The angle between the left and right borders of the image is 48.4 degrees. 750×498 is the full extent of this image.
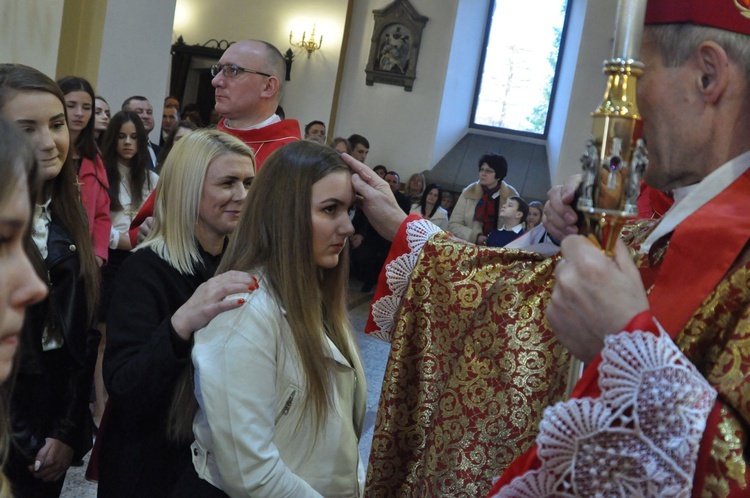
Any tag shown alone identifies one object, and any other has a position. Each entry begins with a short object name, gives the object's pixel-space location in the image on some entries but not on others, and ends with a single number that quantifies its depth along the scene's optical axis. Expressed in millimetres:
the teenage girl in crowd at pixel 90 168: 4207
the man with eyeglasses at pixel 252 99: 3682
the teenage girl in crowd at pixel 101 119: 5418
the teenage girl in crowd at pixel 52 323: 2344
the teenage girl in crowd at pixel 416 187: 11992
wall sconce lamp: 13070
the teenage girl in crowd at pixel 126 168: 4973
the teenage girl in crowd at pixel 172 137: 5738
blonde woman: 2088
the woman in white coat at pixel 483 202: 9141
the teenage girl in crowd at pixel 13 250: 1156
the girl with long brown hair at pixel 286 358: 1854
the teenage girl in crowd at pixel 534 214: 9352
